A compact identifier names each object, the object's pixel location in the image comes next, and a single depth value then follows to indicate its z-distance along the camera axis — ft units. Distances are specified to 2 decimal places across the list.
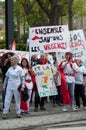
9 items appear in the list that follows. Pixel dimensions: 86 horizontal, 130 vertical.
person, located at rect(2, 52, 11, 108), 41.01
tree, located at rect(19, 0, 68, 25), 86.48
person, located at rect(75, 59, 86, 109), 41.86
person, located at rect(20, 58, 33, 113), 39.42
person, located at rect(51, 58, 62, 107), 41.41
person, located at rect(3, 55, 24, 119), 37.11
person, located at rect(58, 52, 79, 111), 40.52
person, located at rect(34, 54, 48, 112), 40.85
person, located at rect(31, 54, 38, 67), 45.04
